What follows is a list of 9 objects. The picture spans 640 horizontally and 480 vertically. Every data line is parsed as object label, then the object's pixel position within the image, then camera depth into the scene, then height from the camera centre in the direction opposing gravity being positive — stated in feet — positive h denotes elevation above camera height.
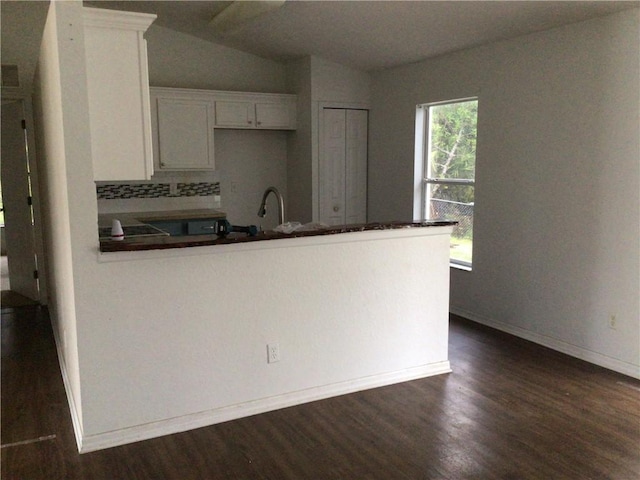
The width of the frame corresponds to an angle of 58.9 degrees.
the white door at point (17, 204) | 17.81 -1.10
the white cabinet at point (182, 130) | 16.72 +1.18
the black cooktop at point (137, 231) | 11.14 -1.35
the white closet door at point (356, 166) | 18.89 +0.10
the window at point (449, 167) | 15.92 +0.05
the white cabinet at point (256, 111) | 17.76 +1.87
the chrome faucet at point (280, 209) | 10.90 -0.80
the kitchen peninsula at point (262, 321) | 9.18 -2.75
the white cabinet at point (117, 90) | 8.80 +1.27
